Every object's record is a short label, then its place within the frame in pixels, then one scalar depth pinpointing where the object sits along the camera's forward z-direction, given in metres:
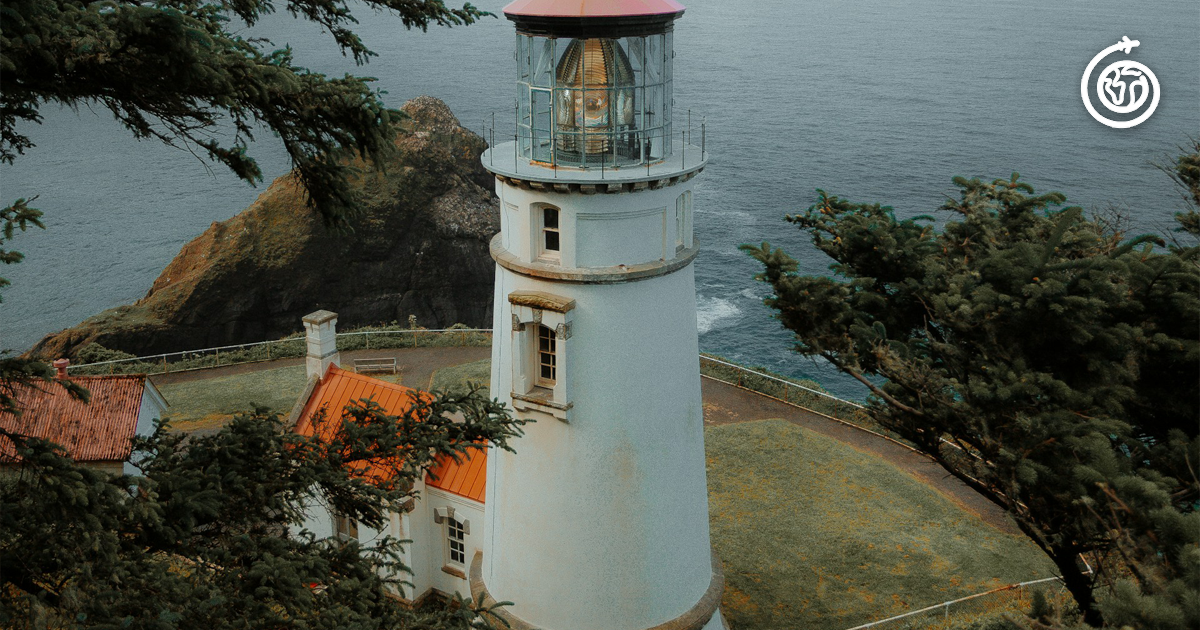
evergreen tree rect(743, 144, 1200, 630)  10.00
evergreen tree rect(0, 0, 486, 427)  6.05
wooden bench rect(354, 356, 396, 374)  28.42
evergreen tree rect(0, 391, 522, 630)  6.50
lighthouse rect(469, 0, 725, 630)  11.41
